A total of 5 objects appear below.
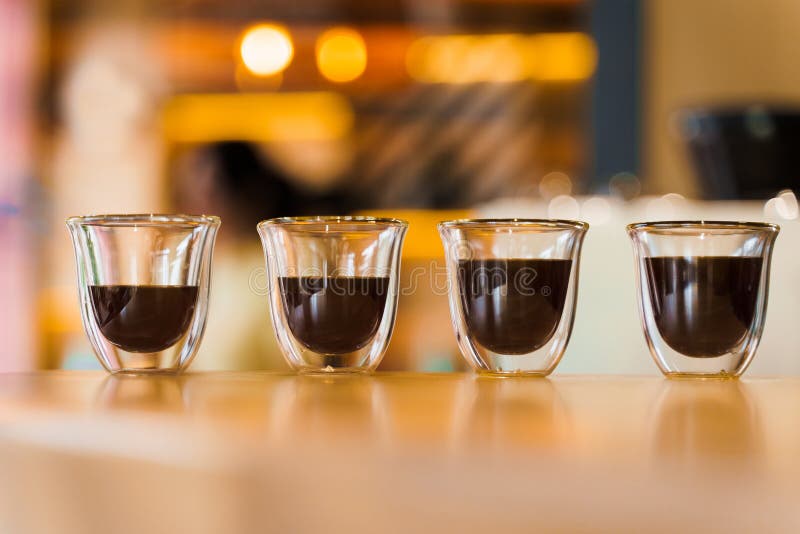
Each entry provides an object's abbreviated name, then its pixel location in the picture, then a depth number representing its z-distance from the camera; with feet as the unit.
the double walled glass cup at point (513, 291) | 2.83
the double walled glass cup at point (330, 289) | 2.84
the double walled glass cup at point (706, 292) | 2.82
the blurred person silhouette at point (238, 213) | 7.82
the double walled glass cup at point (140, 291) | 2.85
